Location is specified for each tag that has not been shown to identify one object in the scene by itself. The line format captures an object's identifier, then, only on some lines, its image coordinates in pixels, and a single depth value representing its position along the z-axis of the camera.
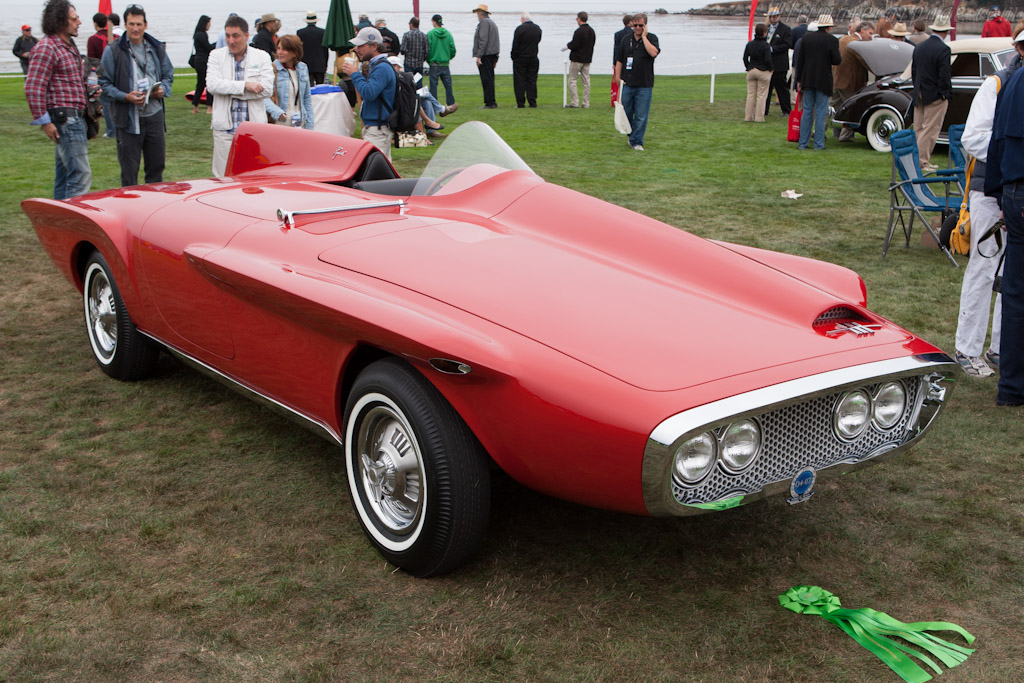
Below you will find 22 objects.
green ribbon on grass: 2.66
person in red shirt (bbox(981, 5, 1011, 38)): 19.16
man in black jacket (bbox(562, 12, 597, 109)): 18.31
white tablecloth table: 10.37
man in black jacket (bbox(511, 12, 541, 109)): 18.61
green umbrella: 16.59
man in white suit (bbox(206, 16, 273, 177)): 7.95
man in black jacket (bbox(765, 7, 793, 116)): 16.22
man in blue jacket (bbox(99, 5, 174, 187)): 7.95
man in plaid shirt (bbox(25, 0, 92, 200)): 7.36
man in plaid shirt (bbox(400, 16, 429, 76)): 17.92
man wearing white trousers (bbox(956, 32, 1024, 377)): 4.88
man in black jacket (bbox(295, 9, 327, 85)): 17.34
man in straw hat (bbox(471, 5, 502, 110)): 18.77
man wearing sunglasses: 13.23
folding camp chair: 7.51
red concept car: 2.65
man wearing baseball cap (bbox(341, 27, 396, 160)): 9.49
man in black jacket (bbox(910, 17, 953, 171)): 11.29
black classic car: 12.98
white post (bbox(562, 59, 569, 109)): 19.17
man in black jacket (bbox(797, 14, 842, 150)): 13.06
